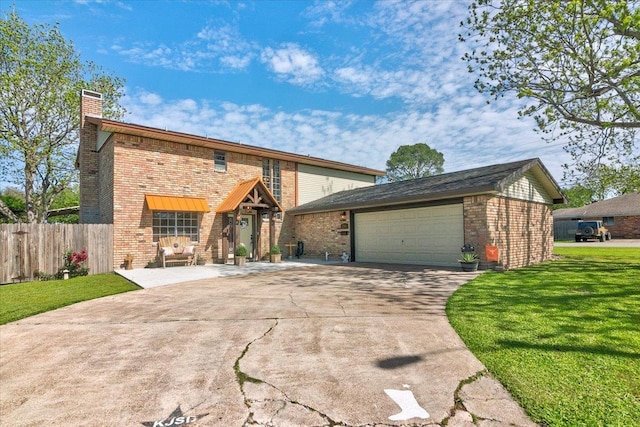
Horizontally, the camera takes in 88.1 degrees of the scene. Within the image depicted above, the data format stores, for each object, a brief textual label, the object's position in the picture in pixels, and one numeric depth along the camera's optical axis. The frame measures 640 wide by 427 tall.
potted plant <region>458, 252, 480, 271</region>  10.72
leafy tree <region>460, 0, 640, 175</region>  8.36
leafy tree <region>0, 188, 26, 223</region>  22.35
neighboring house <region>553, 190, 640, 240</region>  30.38
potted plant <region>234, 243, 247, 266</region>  14.00
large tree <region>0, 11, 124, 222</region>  19.27
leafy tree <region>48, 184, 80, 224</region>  32.73
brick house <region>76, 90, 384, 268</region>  13.03
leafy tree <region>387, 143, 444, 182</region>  46.06
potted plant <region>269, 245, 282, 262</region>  15.11
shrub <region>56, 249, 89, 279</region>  11.23
